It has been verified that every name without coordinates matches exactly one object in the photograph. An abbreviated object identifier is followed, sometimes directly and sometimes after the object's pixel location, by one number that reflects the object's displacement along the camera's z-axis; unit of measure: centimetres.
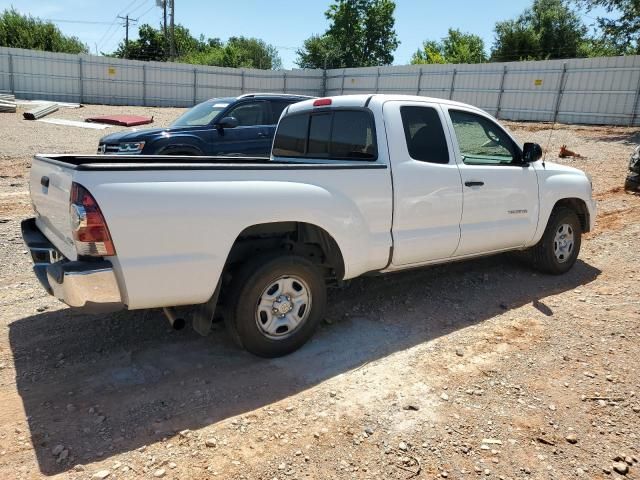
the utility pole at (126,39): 5559
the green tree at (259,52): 7494
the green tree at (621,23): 2118
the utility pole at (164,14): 4403
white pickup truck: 293
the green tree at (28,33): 4603
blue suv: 848
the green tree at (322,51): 5425
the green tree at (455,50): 5112
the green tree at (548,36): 4256
